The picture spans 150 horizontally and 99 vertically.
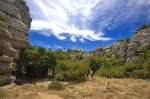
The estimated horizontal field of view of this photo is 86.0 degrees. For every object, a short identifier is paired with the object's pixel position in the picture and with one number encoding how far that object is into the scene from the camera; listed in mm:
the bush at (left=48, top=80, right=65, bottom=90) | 13623
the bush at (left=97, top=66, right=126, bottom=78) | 20718
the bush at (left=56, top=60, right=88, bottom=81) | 16799
